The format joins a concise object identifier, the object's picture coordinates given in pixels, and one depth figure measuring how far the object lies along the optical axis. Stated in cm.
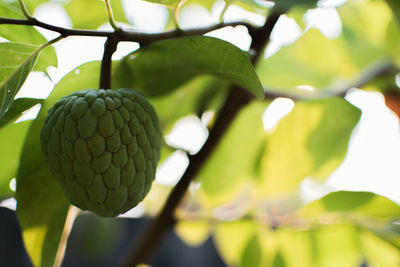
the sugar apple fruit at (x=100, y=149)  61
